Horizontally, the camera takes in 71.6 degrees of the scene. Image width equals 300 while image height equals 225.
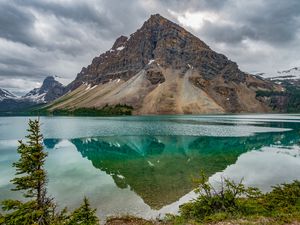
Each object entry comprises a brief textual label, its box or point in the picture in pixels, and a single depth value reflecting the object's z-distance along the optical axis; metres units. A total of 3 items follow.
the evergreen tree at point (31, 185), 11.52
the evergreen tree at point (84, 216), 14.09
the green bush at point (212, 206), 15.66
